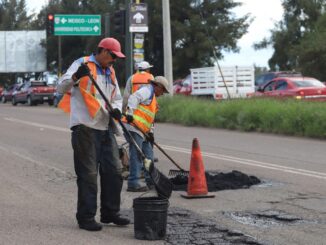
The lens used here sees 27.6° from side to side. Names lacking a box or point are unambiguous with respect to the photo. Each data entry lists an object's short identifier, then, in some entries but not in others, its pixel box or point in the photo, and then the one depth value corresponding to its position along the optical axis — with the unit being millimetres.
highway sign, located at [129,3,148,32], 25219
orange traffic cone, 8797
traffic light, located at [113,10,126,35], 25312
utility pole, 26125
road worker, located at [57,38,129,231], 6863
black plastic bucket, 6477
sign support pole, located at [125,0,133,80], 25428
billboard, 63781
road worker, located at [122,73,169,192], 9219
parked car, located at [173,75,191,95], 34375
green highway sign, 42969
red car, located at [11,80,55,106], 43281
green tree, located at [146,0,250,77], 51062
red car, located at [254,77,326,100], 24547
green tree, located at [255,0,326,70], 54500
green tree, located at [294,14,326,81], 42531
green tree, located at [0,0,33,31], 85500
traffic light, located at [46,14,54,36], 38438
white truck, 30312
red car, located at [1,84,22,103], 52106
